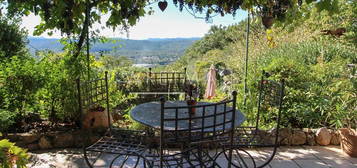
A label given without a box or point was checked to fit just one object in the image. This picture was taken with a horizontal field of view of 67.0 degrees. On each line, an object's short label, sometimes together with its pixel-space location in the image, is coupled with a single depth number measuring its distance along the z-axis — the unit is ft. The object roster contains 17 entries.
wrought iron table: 6.39
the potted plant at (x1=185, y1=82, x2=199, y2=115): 7.20
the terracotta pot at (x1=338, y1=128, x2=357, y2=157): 9.44
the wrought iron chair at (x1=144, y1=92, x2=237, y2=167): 5.65
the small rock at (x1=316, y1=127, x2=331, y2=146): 10.50
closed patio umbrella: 15.10
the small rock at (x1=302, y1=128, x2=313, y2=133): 10.66
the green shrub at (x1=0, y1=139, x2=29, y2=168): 3.01
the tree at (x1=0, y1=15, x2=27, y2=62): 15.65
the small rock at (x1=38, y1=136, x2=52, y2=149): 9.69
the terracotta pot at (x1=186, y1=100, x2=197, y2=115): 7.27
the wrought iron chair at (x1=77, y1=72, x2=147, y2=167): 6.63
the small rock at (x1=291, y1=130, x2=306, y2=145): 10.54
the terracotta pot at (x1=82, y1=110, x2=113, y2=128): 10.02
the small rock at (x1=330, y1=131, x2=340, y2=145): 10.55
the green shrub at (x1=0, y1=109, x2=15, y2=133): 8.28
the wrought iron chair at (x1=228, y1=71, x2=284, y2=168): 7.24
